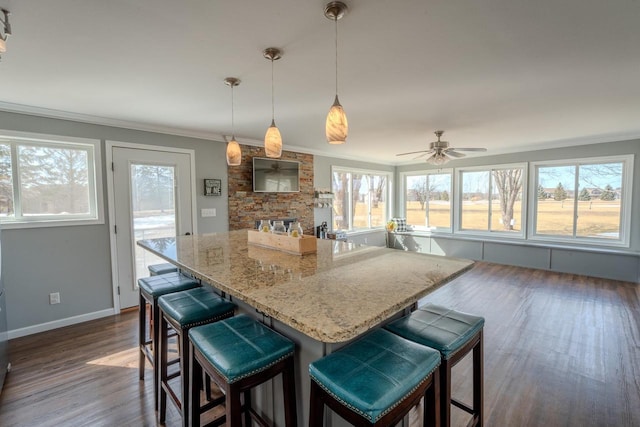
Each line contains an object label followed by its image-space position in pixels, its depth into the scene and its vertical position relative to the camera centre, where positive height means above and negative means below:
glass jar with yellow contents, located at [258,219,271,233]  2.42 -0.23
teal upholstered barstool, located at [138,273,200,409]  1.91 -0.67
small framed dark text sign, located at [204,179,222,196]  4.13 +0.22
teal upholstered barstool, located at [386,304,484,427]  1.29 -0.66
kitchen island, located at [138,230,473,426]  0.98 -0.38
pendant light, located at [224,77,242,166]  2.56 +0.44
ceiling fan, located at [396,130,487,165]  4.19 +0.72
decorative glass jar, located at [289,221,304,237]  2.10 -0.23
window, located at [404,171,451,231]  6.94 -0.03
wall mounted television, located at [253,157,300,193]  4.63 +0.44
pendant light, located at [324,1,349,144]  1.60 +0.44
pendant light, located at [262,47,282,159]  1.95 +0.44
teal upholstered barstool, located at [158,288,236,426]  1.54 -0.67
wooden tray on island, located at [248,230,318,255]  1.98 -0.31
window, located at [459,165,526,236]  5.92 +0.00
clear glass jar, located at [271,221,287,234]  2.33 -0.22
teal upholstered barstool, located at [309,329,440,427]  0.93 -0.64
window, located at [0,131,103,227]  2.89 +0.24
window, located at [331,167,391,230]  6.31 +0.06
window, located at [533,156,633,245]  4.87 -0.02
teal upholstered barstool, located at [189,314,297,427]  1.14 -0.66
